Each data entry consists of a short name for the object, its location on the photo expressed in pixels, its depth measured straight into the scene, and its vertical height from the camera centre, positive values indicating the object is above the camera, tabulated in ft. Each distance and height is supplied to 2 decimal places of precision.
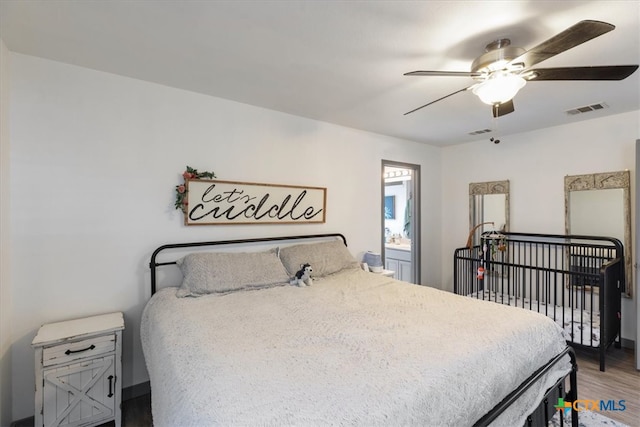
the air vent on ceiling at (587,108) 9.36 +3.51
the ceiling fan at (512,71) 5.00 +2.64
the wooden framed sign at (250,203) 8.40 +0.38
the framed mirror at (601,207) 9.99 +0.30
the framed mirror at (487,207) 13.19 +0.38
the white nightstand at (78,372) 5.58 -3.15
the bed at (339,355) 3.24 -2.01
